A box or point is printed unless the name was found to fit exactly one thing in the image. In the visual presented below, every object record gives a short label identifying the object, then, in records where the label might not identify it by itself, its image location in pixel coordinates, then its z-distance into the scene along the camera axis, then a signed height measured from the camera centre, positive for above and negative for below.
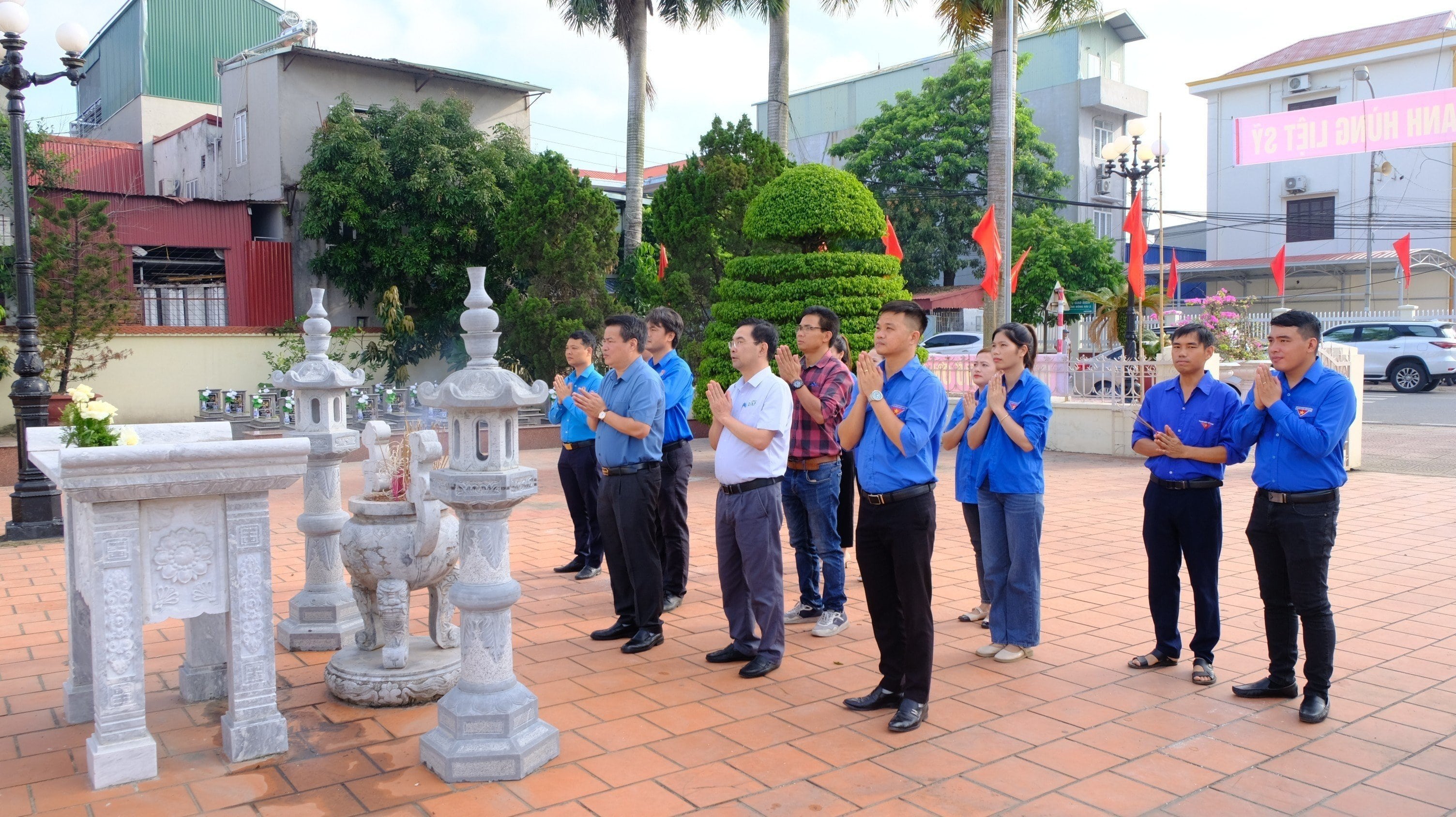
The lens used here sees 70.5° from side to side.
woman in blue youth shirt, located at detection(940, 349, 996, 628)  5.32 -0.61
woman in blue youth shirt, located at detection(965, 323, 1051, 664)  4.89 -0.68
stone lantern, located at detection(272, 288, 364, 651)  5.13 -0.75
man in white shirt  4.80 -0.71
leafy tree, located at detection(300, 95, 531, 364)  18.27 +2.64
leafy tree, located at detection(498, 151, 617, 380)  14.59 +1.31
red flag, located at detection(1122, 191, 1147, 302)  14.19 +1.28
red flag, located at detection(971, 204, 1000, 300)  14.56 +1.43
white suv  21.95 -0.22
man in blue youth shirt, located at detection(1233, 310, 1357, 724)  4.15 -0.60
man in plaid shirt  5.46 -0.63
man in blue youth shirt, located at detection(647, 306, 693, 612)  5.95 -0.61
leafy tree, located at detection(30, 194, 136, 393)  13.53 +0.97
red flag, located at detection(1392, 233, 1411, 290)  23.34 +2.05
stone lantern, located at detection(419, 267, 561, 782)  3.69 -0.82
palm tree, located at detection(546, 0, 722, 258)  18.69 +5.98
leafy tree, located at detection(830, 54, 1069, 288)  27.45 +4.80
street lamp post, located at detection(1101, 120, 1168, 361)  17.72 +3.27
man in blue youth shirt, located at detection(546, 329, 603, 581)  6.67 -0.74
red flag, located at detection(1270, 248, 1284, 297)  20.98 +1.51
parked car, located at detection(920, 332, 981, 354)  24.23 +0.03
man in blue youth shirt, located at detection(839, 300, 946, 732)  4.14 -0.63
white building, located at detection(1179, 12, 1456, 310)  29.00 +4.46
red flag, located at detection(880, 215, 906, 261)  14.35 +1.46
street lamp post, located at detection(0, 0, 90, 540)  8.14 -0.08
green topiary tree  10.72 +0.86
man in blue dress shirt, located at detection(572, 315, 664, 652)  5.15 -0.57
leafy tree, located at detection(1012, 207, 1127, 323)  25.94 +2.16
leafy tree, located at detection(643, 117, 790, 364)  13.36 +1.80
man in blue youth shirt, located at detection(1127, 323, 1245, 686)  4.61 -0.66
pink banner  15.35 +3.38
